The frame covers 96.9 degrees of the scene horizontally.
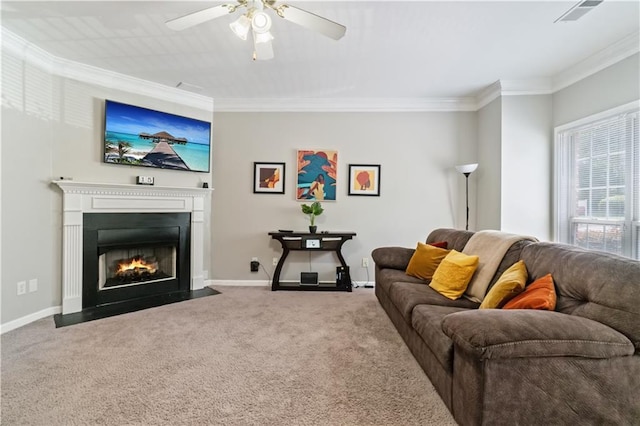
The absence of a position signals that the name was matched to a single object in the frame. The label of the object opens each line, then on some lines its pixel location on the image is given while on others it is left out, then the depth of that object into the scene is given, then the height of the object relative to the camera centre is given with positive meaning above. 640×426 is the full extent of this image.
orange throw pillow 1.48 -0.44
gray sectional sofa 1.20 -0.62
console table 3.75 -0.42
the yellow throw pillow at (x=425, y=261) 2.66 -0.45
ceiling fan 1.64 +1.18
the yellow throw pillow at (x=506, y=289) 1.67 -0.44
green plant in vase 3.83 +0.05
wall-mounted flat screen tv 3.28 +0.92
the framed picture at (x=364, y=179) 4.06 +0.50
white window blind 2.55 +0.33
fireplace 3.00 -0.30
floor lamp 3.58 +0.59
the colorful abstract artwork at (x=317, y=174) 4.06 +0.57
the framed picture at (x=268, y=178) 4.09 +0.51
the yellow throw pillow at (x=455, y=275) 2.18 -0.48
